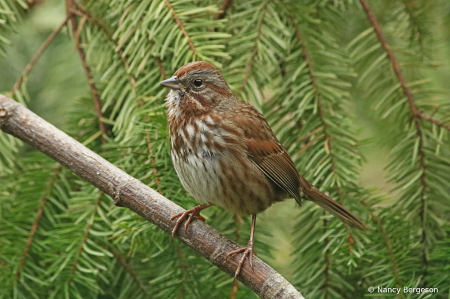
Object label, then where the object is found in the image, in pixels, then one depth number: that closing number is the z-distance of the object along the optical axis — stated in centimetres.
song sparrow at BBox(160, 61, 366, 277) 616
